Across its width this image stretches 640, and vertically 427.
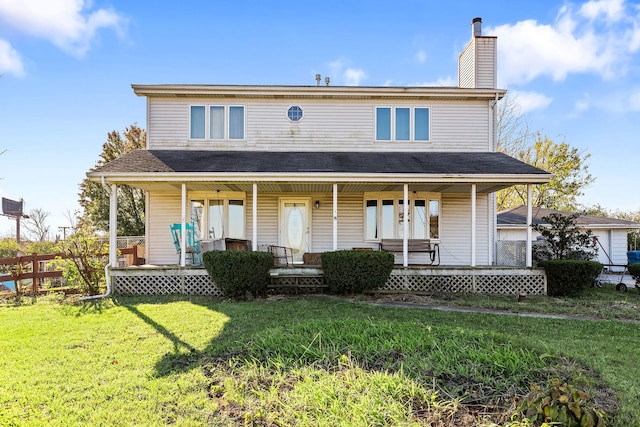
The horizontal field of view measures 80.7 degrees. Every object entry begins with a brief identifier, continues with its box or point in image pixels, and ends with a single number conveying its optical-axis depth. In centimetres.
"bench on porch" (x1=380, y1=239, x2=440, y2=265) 1161
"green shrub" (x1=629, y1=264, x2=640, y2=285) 1071
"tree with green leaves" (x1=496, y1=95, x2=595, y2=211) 2530
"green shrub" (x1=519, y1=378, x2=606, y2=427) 288
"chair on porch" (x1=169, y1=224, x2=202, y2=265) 1068
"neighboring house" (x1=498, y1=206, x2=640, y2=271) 1639
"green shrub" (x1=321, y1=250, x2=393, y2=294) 901
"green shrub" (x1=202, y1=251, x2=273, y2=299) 880
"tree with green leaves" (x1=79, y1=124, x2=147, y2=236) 2123
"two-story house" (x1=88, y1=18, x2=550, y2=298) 1237
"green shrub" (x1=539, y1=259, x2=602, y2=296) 969
